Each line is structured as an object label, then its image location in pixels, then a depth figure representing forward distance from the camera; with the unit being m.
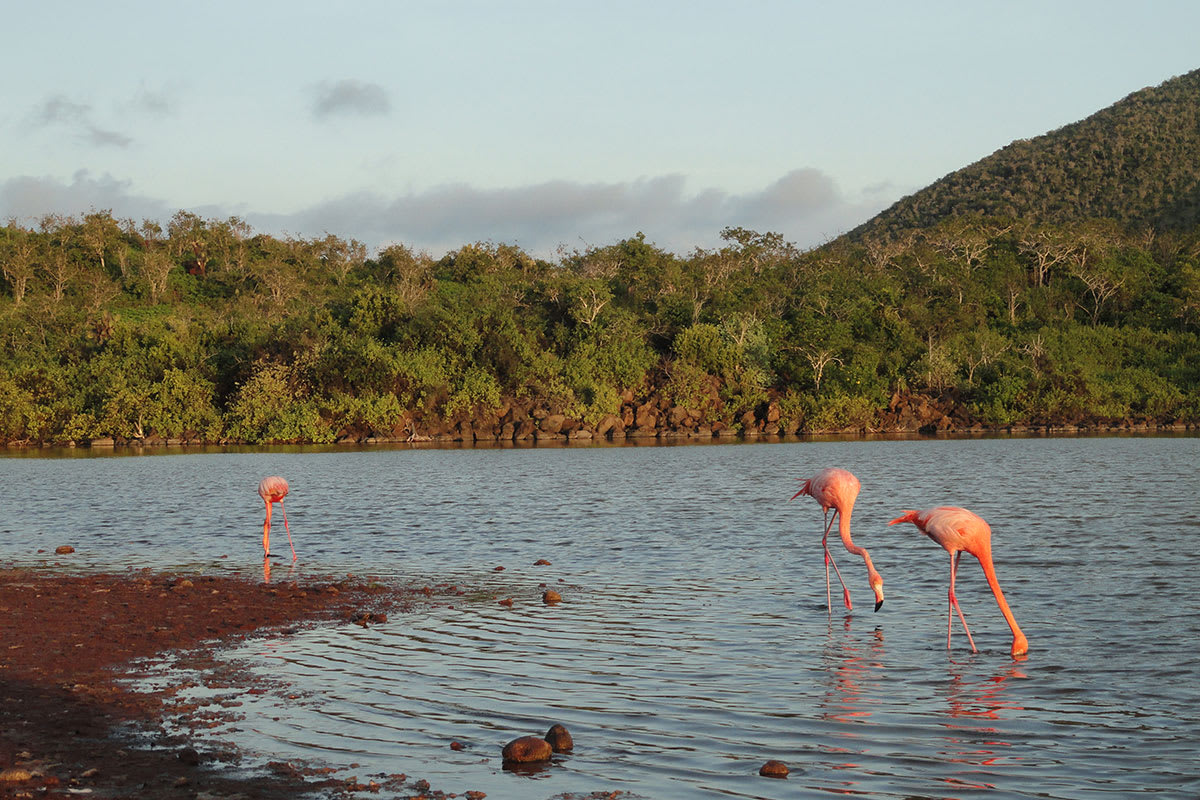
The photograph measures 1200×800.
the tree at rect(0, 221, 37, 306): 91.62
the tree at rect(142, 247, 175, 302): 94.12
